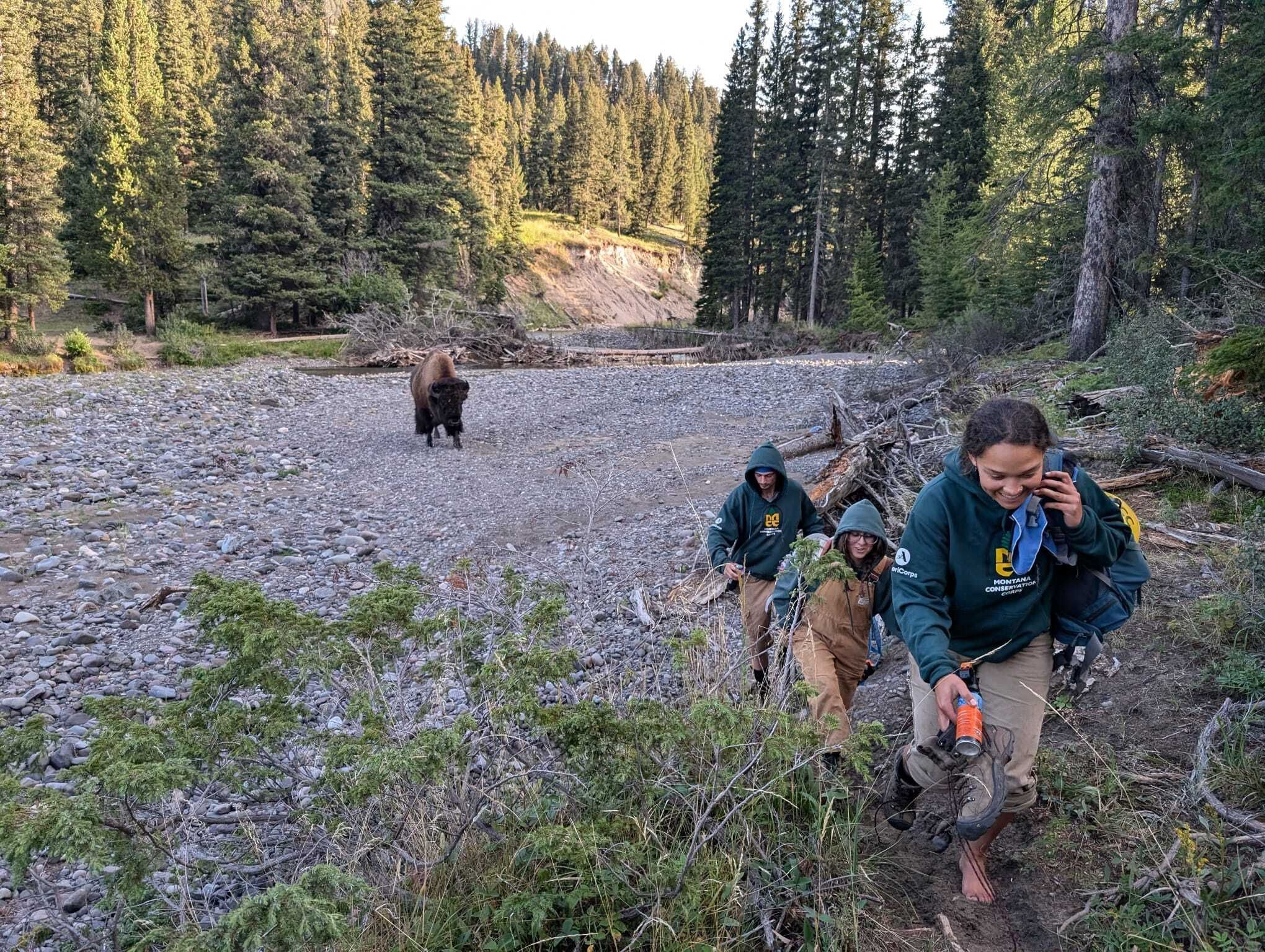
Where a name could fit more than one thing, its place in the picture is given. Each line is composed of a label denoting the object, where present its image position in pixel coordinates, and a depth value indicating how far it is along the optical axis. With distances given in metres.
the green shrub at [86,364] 22.27
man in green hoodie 4.43
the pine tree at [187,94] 37.94
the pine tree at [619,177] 70.75
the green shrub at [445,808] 2.24
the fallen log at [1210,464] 5.66
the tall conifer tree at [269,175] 29.67
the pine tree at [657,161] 77.31
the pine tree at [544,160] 72.88
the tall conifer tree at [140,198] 27.52
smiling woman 2.54
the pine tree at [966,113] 33.56
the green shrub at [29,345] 22.42
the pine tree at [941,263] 28.03
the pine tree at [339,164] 32.44
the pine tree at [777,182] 39.47
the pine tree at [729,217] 41.88
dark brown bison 12.50
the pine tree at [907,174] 37.72
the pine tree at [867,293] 33.19
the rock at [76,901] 3.18
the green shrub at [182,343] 24.89
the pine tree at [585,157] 66.19
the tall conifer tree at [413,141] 34.66
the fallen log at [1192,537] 5.16
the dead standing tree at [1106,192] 12.58
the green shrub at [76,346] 22.55
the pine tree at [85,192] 29.44
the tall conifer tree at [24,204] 23.98
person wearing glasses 3.53
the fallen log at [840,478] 6.67
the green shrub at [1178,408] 6.30
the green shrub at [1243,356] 6.20
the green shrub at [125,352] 23.47
